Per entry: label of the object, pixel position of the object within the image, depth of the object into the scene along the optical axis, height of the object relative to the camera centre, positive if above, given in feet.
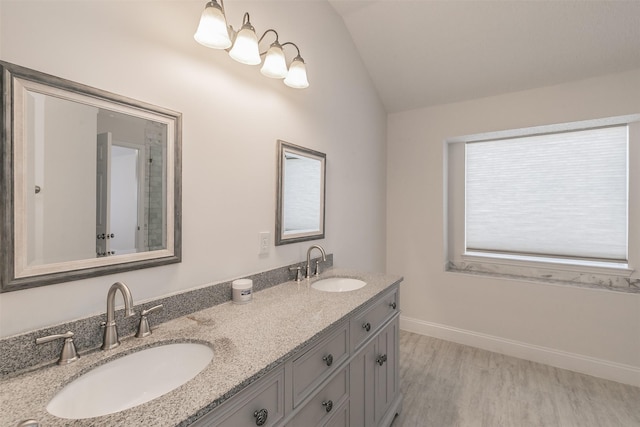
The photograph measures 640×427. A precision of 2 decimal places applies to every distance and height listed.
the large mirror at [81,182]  2.63 +0.31
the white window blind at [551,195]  7.70 +0.53
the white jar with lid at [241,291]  4.43 -1.20
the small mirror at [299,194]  5.58 +0.37
